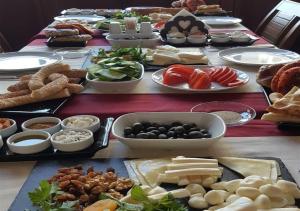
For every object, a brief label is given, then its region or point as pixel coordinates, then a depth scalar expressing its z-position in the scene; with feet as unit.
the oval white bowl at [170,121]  2.69
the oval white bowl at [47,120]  2.99
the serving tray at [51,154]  2.72
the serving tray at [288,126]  3.11
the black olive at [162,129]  2.86
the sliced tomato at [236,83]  4.10
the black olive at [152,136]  2.77
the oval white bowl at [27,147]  2.74
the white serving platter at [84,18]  8.63
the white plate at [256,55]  5.10
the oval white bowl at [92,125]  2.99
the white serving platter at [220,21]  8.11
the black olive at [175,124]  2.98
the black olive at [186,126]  2.91
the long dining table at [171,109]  2.64
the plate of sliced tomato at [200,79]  4.06
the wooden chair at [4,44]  8.16
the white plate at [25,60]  4.91
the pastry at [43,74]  3.82
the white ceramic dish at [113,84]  4.11
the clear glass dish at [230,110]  3.31
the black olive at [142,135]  2.78
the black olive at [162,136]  2.77
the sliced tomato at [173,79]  4.20
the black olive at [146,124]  2.95
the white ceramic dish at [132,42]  6.17
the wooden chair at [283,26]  6.85
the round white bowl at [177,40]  6.24
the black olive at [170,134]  2.81
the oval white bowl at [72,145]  2.73
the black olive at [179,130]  2.84
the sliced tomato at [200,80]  4.04
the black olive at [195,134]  2.78
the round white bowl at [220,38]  6.24
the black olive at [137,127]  2.90
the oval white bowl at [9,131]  2.99
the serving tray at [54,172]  2.20
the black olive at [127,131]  2.89
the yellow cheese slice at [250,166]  2.43
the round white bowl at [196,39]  6.28
